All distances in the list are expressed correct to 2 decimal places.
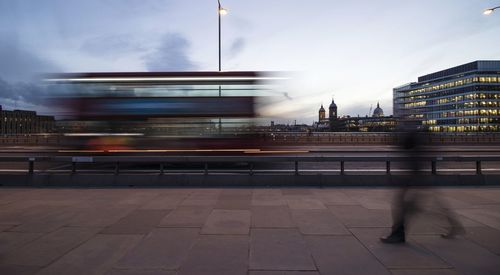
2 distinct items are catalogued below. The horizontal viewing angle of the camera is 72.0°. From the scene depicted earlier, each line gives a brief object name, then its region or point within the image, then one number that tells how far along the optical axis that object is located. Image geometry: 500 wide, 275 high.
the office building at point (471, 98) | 112.06
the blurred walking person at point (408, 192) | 5.00
